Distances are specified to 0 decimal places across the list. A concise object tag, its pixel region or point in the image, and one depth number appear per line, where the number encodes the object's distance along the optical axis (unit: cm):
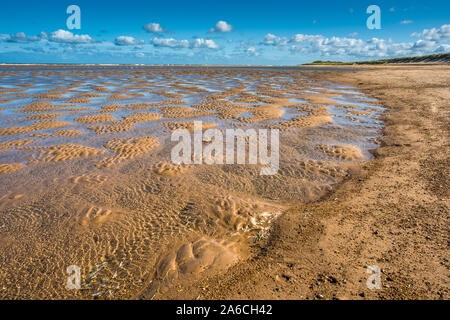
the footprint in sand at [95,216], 395
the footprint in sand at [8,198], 447
